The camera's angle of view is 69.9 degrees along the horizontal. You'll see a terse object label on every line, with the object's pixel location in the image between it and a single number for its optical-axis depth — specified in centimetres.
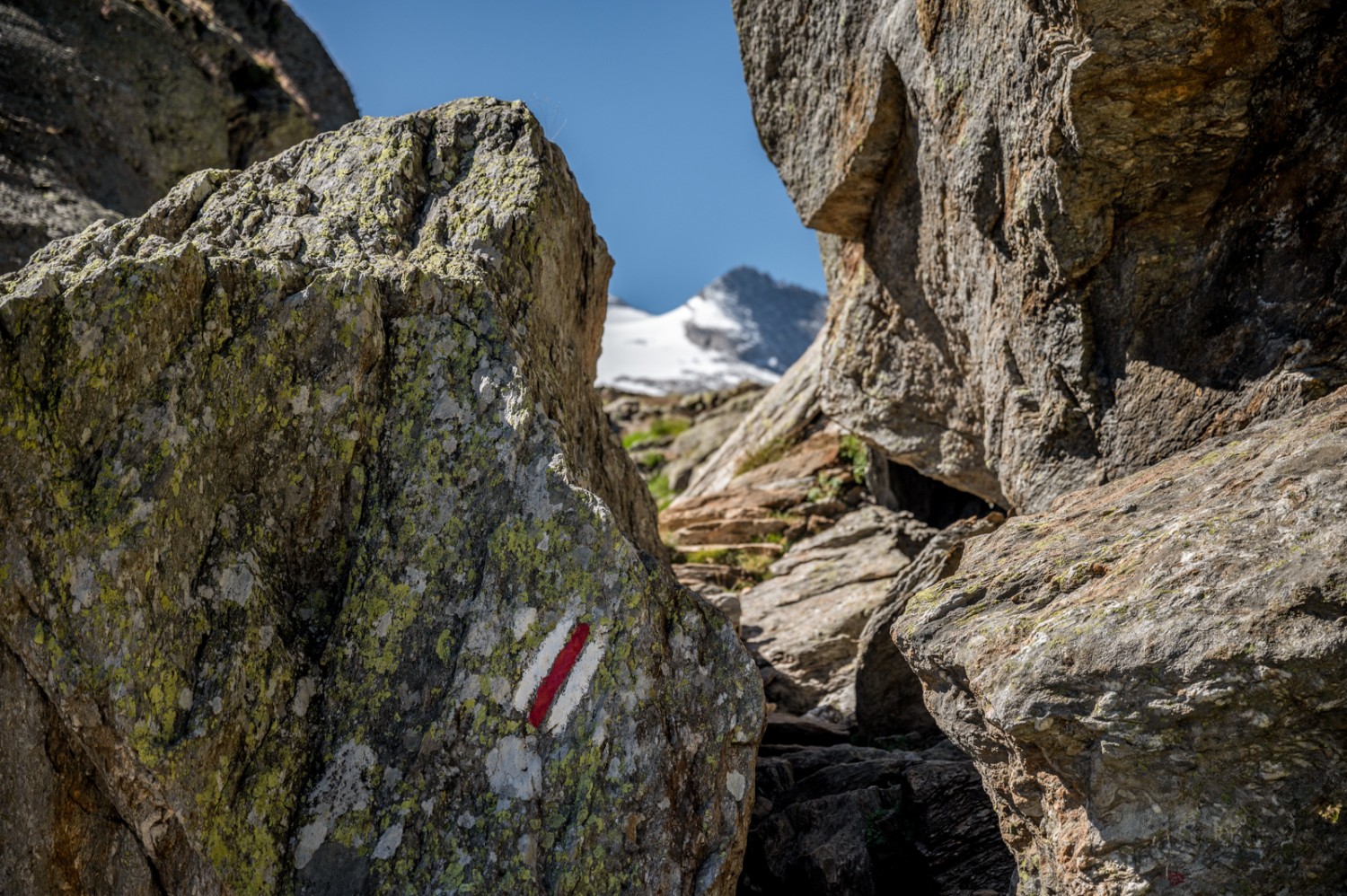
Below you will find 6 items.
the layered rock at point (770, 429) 2652
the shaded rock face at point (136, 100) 2364
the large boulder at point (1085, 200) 878
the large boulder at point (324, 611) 692
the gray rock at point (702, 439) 3334
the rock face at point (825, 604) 1598
